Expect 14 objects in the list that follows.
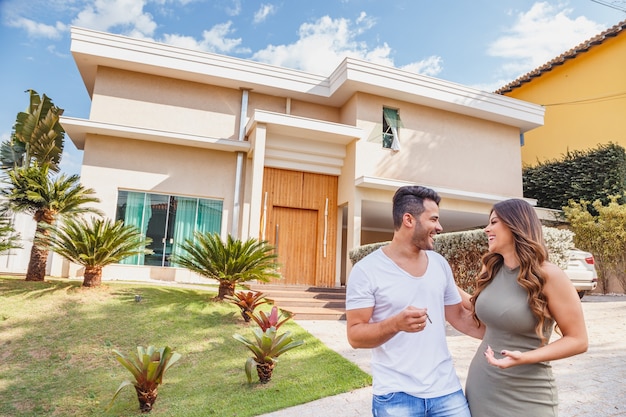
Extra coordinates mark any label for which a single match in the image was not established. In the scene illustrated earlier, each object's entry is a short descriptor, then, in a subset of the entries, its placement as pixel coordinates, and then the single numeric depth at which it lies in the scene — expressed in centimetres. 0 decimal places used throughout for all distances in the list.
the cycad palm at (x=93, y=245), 791
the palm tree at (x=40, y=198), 840
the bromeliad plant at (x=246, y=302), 702
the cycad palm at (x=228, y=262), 779
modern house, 1150
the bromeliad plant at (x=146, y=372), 441
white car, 870
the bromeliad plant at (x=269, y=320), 577
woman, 182
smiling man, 187
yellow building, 1501
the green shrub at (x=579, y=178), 1388
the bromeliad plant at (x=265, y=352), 491
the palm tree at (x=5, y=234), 803
